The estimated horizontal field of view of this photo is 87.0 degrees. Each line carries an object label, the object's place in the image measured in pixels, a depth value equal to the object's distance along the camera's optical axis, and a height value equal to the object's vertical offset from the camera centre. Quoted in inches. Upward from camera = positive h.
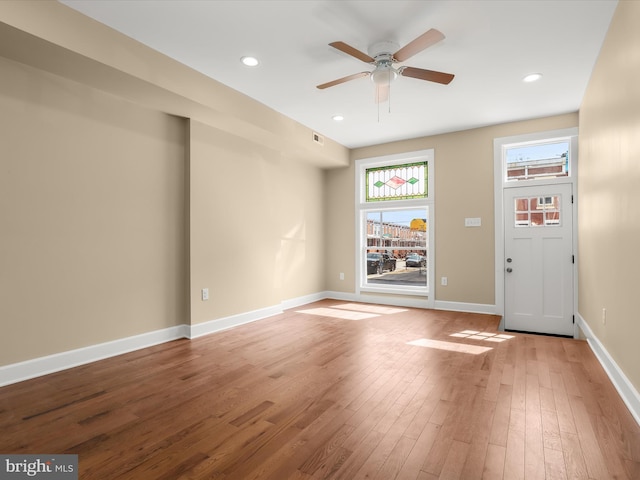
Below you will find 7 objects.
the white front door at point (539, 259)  178.1 -10.1
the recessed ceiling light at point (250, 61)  126.1 +68.6
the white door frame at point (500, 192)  188.7 +28.3
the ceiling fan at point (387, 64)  104.8 +60.5
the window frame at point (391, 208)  219.0 +23.0
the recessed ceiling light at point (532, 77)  138.9 +68.6
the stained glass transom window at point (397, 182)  225.8 +41.4
